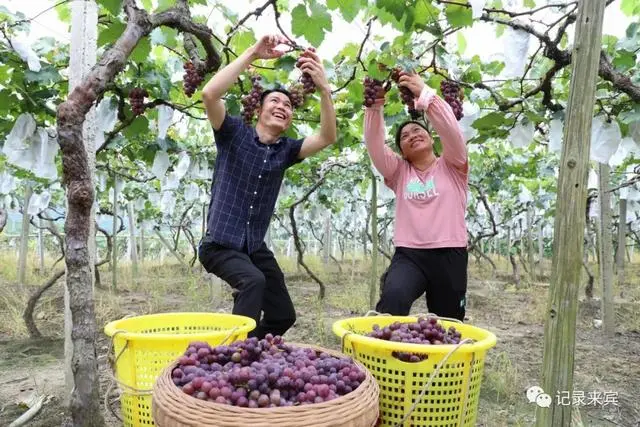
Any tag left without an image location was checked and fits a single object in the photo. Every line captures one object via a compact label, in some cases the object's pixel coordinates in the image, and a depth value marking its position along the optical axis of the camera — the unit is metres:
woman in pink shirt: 2.41
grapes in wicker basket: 1.30
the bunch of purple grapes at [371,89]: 2.61
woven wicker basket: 1.20
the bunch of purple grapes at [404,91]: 2.49
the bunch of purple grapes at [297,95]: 2.76
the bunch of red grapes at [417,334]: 1.69
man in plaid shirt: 2.25
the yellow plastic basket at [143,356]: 1.76
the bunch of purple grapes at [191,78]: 2.66
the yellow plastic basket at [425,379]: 1.64
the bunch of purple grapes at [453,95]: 2.84
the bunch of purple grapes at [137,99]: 3.11
